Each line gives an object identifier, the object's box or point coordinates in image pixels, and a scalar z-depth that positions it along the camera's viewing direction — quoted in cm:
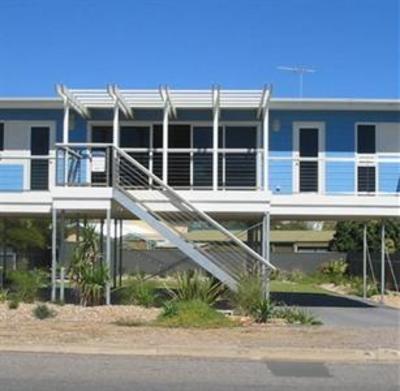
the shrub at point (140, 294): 2041
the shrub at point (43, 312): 1808
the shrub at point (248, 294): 1838
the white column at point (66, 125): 2418
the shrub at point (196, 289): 1950
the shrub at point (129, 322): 1655
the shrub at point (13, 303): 1953
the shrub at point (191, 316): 1677
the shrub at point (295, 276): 4802
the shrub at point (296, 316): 1784
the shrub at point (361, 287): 3151
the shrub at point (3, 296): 2080
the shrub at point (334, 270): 4514
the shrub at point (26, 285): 2103
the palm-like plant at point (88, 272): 2038
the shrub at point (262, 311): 1775
